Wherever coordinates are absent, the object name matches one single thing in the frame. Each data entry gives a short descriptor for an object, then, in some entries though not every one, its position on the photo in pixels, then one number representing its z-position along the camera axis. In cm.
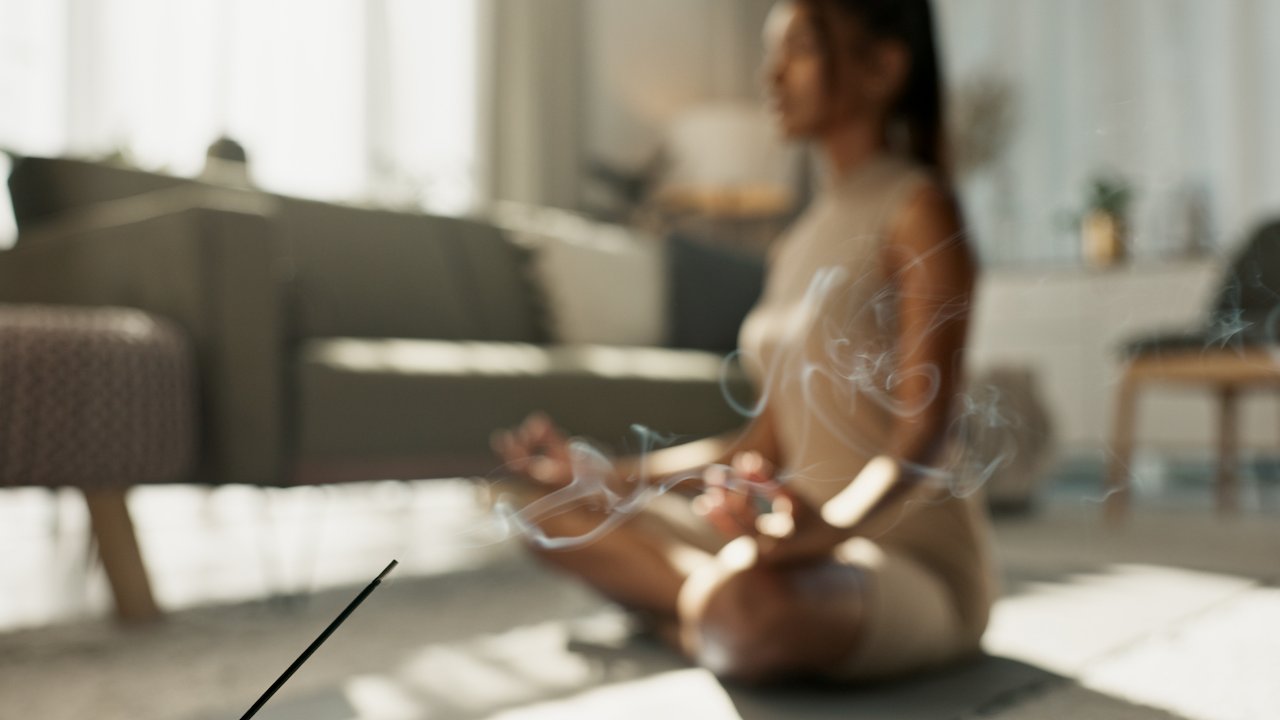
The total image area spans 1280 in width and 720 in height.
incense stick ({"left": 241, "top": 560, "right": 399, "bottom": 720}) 39
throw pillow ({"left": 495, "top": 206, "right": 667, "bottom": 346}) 224
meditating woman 75
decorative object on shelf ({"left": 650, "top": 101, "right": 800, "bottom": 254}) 383
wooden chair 102
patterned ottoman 108
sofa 131
